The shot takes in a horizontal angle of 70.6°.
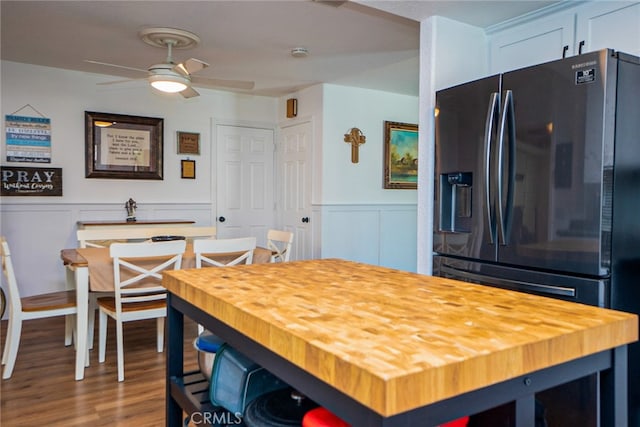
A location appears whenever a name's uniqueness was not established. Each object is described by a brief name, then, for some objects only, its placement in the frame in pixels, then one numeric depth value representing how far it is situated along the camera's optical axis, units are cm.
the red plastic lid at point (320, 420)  90
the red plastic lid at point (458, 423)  90
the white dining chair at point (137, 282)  268
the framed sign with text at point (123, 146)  446
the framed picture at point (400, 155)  533
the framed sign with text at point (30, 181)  410
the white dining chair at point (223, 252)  286
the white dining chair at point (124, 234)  361
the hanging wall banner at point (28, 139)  414
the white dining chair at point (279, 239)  342
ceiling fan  308
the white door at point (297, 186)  507
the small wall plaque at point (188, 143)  492
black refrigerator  181
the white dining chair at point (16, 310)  264
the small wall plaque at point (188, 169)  495
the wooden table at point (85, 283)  267
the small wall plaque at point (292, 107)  524
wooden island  62
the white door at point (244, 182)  521
